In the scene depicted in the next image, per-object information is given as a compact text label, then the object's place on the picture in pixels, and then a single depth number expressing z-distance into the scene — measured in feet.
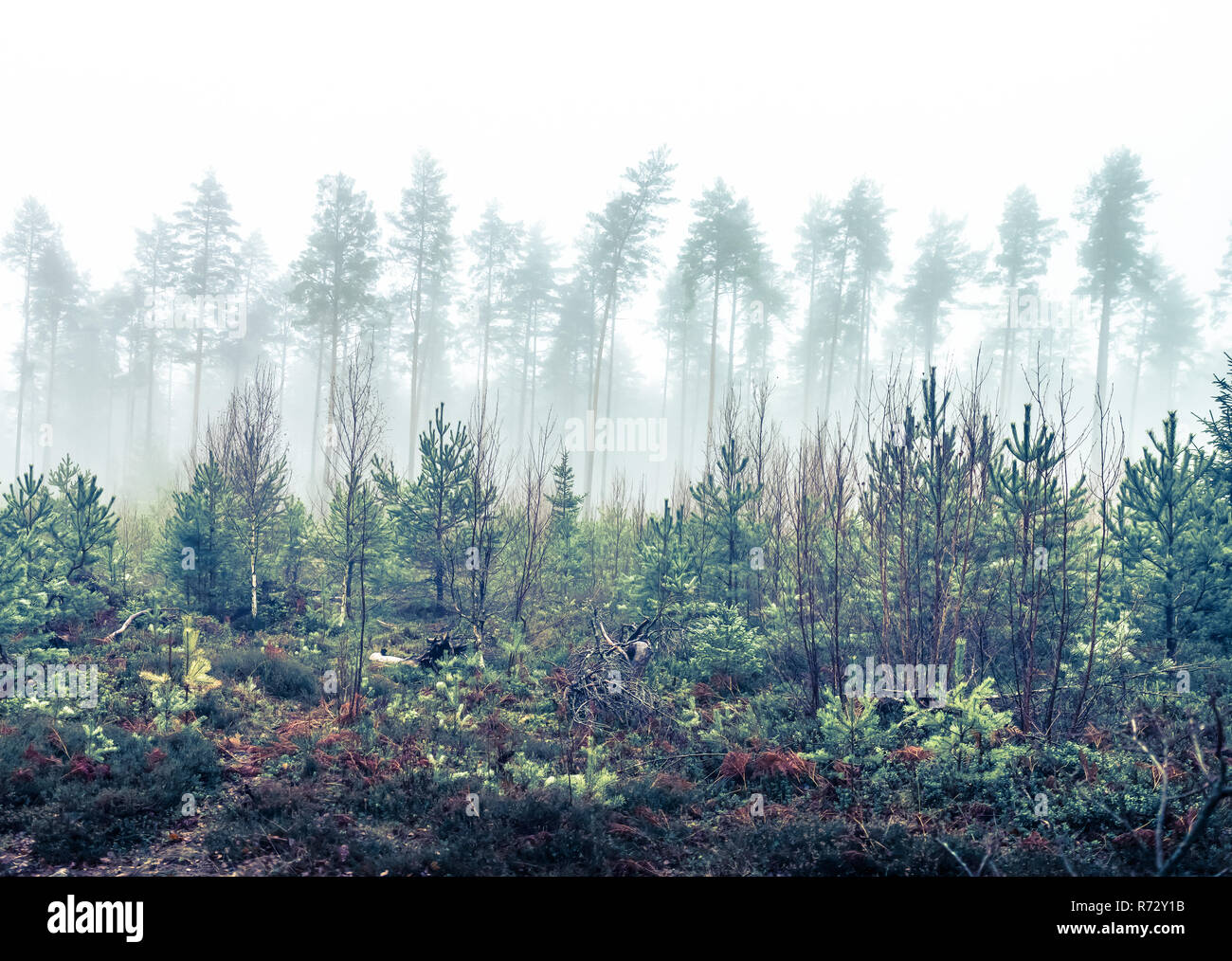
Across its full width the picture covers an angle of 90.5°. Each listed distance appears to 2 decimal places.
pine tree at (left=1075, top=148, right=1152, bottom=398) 88.33
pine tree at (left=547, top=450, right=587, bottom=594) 47.93
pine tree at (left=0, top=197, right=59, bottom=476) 111.55
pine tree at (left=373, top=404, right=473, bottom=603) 42.93
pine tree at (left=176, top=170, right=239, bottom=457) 101.14
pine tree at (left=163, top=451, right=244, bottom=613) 40.60
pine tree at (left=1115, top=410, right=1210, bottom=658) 26.55
